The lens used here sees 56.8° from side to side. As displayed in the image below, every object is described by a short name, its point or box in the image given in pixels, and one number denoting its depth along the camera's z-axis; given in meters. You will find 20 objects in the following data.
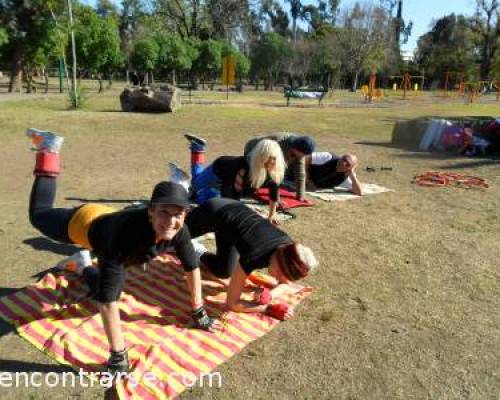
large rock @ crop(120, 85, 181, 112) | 17.91
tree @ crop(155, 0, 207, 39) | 48.66
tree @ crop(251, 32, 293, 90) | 49.53
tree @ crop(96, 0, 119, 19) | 62.75
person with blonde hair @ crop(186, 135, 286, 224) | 4.94
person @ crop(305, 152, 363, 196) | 7.43
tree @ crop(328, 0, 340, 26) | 75.06
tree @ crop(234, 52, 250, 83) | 40.94
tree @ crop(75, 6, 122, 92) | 26.94
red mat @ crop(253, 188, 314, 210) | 6.46
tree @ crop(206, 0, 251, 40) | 50.50
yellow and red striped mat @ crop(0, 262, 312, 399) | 2.94
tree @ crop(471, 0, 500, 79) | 54.41
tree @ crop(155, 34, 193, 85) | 34.97
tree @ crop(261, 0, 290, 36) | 74.55
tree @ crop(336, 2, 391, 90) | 46.91
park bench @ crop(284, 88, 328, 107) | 33.62
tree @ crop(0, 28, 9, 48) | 23.03
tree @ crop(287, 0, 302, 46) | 76.31
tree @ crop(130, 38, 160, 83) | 32.97
